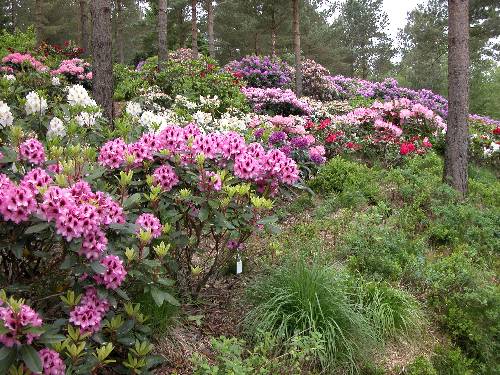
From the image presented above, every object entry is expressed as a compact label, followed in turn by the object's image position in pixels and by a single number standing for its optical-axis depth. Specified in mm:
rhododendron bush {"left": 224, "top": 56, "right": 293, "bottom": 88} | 15273
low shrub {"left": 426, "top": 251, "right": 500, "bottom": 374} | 4117
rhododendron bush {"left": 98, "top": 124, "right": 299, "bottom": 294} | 3129
